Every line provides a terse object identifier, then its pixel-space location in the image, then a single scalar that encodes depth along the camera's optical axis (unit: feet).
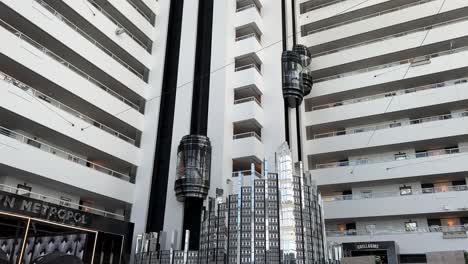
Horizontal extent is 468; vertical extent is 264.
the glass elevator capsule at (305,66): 104.99
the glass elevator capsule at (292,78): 97.55
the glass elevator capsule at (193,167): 79.82
